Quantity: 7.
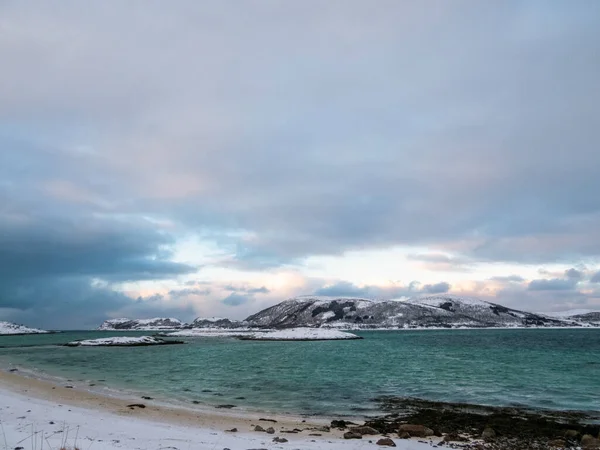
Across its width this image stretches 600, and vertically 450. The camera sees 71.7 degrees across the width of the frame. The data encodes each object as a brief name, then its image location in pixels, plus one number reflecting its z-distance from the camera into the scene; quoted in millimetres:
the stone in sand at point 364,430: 18953
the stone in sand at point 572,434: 18509
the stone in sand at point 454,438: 17703
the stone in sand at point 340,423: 20666
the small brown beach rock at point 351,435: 17933
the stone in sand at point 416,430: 18969
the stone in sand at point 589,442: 16969
